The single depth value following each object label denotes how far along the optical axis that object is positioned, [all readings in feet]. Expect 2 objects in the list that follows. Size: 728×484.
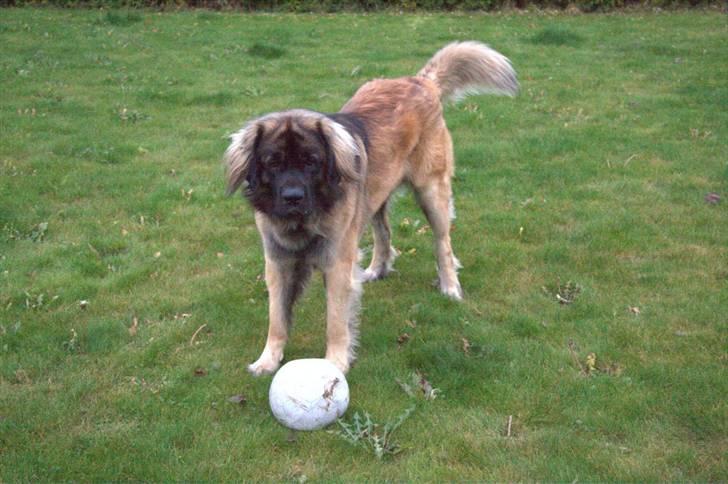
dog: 14.82
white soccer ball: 13.50
